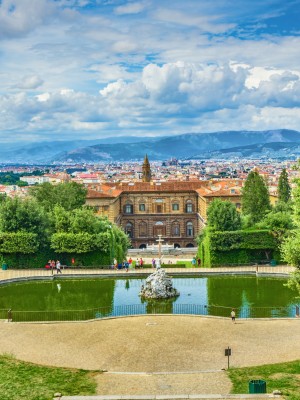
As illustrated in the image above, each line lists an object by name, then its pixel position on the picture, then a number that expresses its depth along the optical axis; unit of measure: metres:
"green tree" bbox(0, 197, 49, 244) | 47.88
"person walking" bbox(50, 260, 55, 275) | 45.62
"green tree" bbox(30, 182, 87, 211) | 60.41
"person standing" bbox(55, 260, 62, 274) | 44.47
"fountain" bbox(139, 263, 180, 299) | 36.84
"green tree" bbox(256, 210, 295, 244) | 49.22
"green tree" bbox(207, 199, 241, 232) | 52.62
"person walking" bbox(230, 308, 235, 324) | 29.91
